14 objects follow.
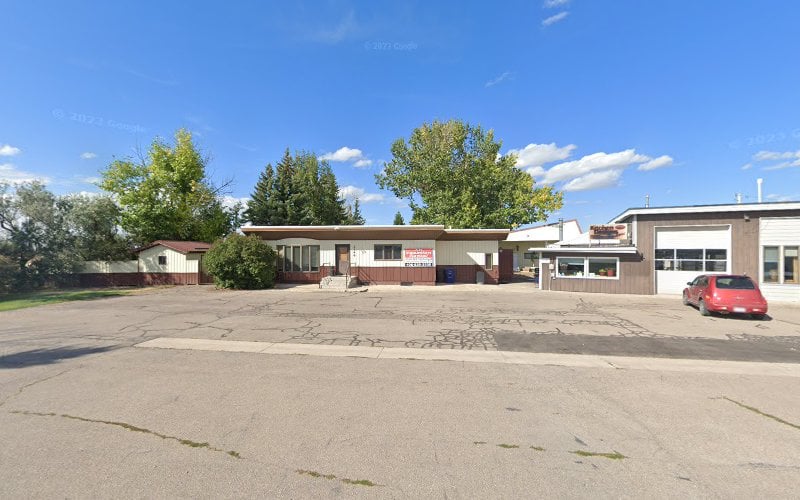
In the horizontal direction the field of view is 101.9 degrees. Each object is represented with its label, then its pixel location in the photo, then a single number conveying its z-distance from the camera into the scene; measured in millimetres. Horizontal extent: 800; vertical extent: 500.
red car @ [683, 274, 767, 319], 10781
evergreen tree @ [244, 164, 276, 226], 35188
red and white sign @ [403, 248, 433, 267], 21984
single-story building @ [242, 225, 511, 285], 21875
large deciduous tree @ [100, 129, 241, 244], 27672
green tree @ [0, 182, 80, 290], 19953
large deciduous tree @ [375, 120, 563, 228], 30188
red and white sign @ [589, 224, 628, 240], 18641
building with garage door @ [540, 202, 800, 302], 15391
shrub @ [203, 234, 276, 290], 19172
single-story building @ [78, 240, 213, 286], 22688
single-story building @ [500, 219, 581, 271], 39281
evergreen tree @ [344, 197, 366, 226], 48744
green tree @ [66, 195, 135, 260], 22328
